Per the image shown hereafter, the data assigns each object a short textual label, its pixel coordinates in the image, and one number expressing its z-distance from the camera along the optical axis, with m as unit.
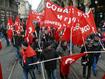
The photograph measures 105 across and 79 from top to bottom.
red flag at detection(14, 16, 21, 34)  8.44
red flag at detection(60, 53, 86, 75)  3.98
